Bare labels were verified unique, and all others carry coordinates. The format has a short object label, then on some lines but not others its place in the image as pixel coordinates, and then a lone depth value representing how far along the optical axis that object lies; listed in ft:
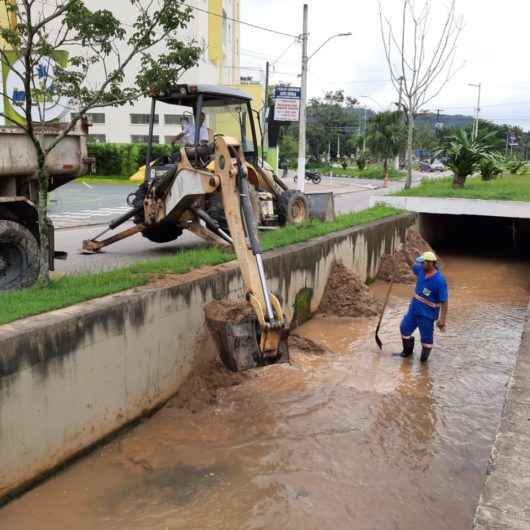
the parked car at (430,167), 221.05
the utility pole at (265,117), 39.43
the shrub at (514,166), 108.06
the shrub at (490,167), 75.31
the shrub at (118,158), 115.34
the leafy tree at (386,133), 152.66
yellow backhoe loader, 22.53
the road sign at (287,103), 75.05
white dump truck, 24.59
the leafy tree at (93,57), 21.17
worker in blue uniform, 28.81
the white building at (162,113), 134.62
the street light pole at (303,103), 70.08
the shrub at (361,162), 191.67
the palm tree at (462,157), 69.24
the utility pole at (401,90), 79.51
